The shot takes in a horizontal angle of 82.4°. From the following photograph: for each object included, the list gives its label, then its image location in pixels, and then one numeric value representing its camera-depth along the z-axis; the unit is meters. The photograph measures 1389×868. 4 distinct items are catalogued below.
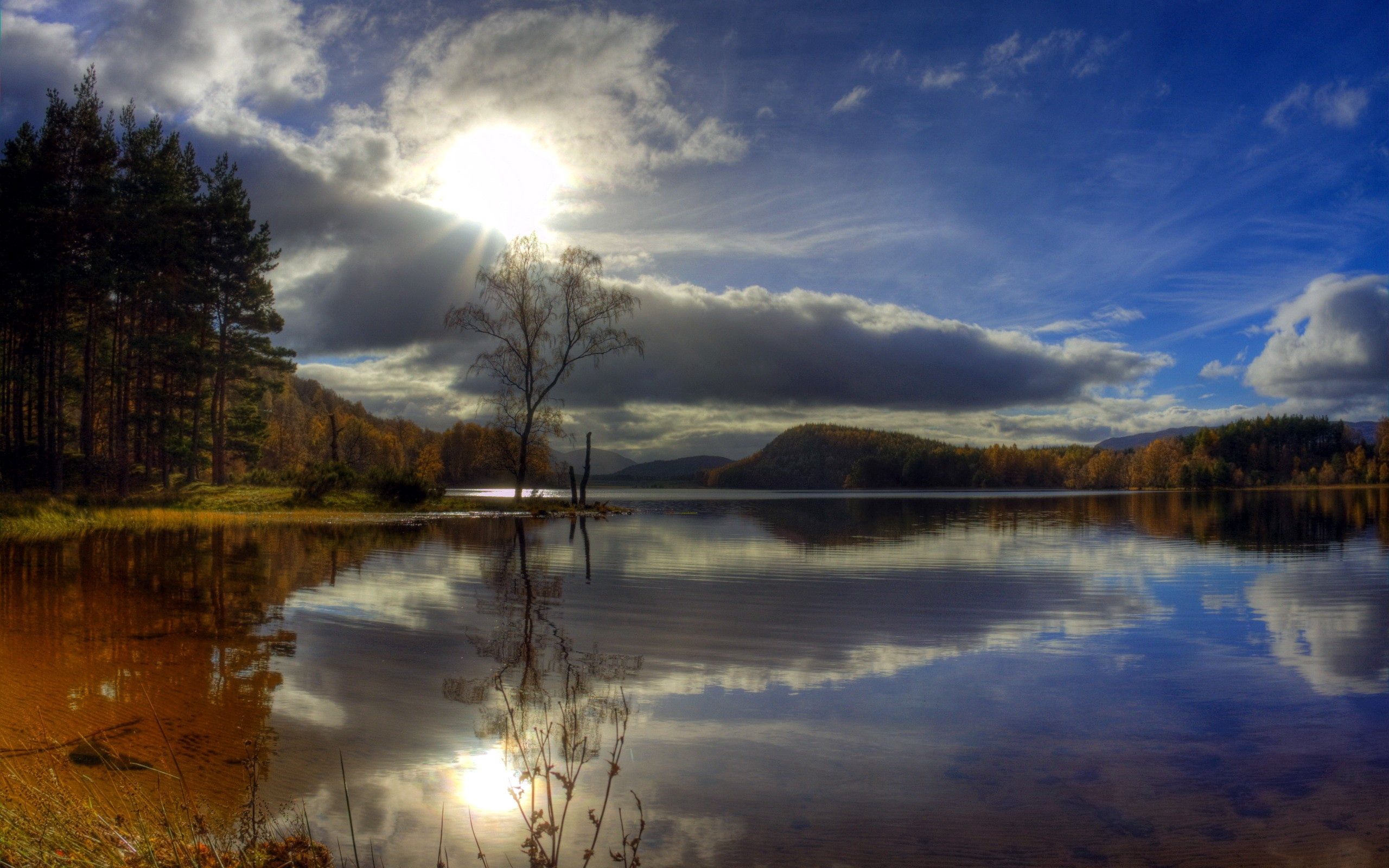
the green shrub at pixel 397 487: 40.00
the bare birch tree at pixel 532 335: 40.91
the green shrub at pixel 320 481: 38.03
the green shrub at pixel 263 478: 43.91
